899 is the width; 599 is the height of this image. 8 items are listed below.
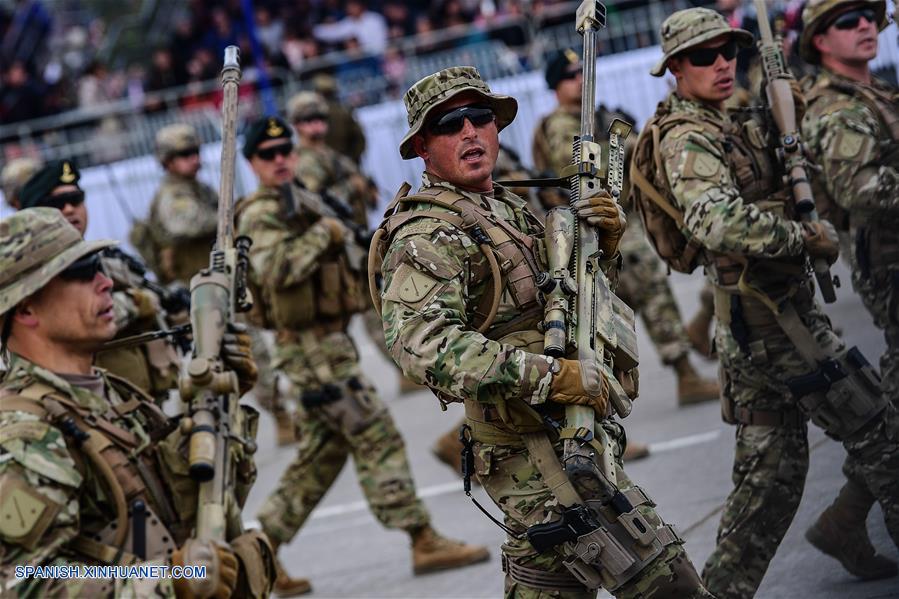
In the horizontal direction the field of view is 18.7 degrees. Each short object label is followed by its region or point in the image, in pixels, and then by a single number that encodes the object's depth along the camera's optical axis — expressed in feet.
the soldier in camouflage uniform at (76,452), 23.52
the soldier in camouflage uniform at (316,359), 48.44
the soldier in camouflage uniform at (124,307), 41.91
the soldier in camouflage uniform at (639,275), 62.60
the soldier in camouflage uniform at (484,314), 27.35
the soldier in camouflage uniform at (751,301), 36.04
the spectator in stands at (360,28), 109.51
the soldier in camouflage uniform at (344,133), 86.67
